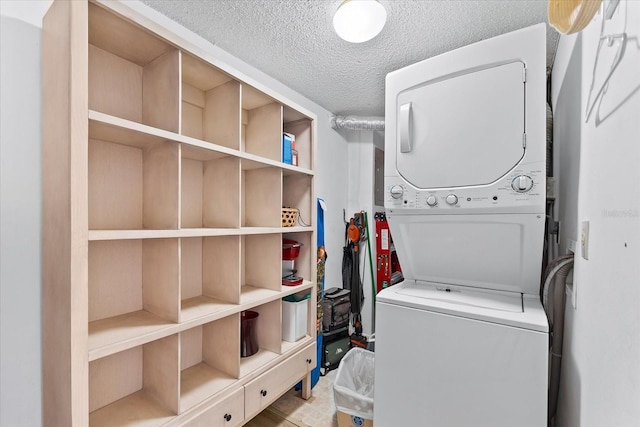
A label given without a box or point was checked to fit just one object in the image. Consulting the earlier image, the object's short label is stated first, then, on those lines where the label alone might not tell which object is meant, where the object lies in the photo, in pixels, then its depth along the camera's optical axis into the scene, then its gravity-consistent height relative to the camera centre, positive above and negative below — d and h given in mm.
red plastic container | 2070 -295
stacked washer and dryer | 1127 -122
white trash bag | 1664 -1138
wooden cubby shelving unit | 1030 -92
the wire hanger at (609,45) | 642 +392
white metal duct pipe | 3000 +911
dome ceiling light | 1425 +971
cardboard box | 1654 -1239
